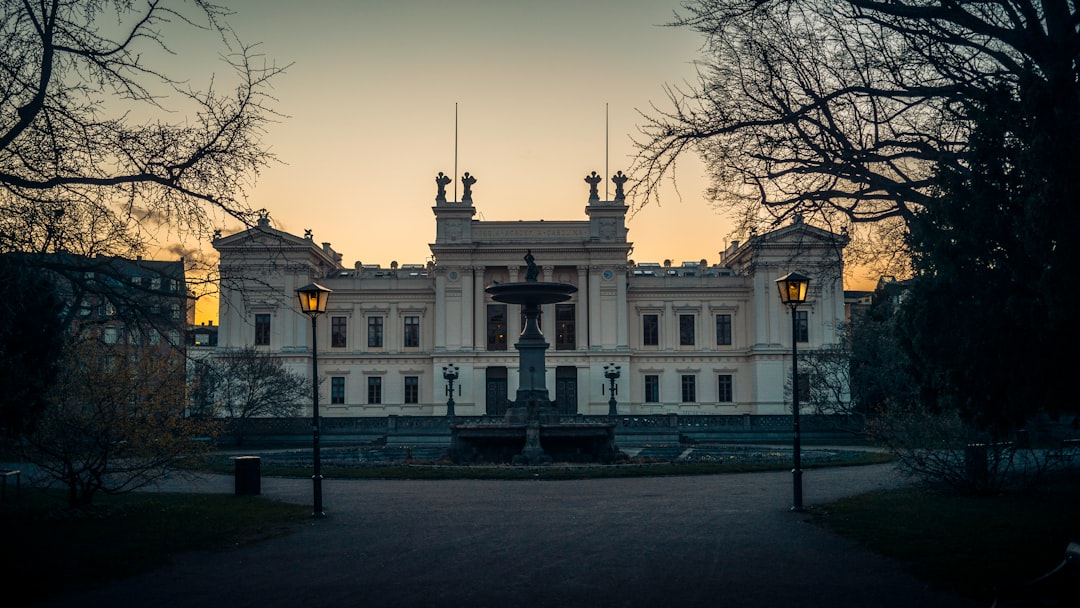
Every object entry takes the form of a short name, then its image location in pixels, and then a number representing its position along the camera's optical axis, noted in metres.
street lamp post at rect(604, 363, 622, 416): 52.62
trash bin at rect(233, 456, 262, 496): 17.03
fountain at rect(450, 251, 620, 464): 25.02
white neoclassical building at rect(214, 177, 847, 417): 57.91
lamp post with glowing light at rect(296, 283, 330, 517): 14.65
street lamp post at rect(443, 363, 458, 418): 51.56
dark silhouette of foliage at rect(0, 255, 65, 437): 13.43
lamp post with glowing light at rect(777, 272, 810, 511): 14.32
